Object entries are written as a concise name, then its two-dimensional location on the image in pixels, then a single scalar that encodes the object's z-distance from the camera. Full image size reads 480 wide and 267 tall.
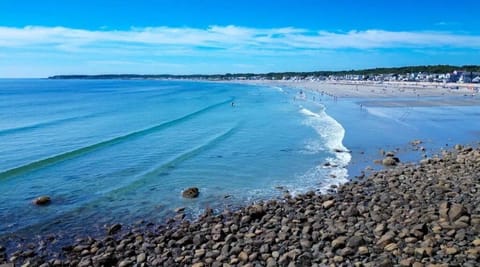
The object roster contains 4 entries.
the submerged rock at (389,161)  17.95
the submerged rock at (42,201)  13.67
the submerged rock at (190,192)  14.21
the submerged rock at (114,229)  11.05
